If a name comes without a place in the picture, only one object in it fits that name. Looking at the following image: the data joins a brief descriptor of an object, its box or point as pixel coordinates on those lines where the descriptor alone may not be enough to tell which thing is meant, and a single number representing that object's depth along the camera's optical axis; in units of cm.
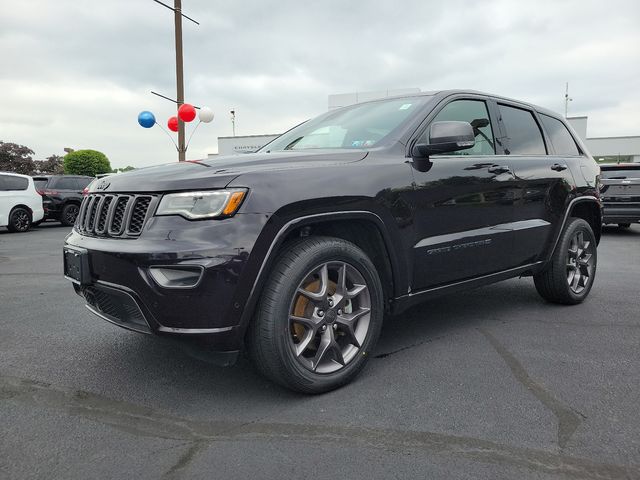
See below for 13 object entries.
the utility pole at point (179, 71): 1474
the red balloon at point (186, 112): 1483
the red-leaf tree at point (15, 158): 3912
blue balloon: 1566
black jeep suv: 228
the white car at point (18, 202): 1220
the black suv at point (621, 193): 1022
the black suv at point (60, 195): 1434
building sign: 3575
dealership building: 3603
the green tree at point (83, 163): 3306
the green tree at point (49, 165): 4238
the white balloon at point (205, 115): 1597
